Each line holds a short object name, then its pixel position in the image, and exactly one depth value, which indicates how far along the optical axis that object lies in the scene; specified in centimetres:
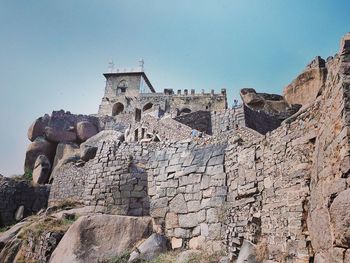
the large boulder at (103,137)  2344
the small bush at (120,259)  749
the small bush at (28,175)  2316
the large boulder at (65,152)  2308
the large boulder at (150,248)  741
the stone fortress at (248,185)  391
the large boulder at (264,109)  1834
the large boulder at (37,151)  2516
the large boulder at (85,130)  2775
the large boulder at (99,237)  781
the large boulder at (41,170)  2203
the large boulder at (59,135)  2688
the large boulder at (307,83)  2273
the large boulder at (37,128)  2716
